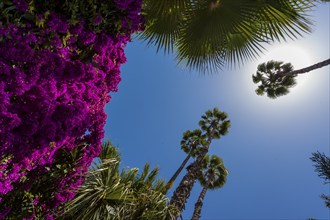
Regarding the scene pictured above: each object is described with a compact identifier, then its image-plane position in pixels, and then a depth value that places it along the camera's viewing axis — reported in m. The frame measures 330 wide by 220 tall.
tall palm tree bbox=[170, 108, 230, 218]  7.45
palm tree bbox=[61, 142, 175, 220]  5.01
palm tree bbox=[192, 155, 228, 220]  15.34
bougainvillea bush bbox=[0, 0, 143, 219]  3.01
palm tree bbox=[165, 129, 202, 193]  16.09
